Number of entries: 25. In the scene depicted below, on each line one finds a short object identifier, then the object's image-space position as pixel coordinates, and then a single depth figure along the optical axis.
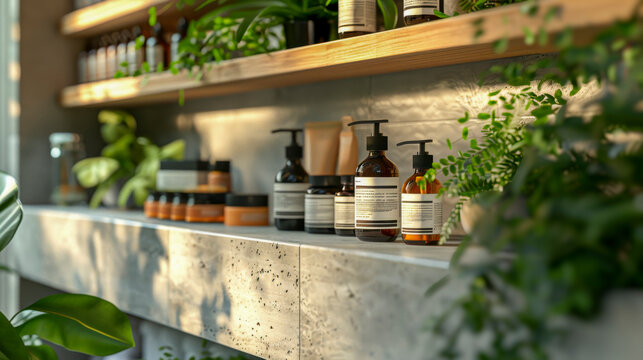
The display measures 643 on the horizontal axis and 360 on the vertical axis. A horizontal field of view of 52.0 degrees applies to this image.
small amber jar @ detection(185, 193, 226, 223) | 1.59
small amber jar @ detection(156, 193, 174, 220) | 1.65
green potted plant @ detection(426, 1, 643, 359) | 0.61
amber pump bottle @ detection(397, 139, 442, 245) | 1.09
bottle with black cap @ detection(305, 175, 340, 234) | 1.30
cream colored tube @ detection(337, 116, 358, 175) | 1.36
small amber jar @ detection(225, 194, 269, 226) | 1.50
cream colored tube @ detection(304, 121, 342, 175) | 1.43
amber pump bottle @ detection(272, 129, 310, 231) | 1.39
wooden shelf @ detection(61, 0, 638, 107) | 0.78
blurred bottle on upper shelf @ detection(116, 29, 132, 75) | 2.06
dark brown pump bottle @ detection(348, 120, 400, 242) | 1.13
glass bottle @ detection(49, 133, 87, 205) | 2.18
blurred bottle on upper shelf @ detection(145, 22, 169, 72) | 1.91
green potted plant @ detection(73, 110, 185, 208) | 1.92
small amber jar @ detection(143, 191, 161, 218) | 1.71
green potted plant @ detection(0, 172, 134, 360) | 1.25
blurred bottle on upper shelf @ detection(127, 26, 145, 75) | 1.98
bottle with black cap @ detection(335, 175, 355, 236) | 1.25
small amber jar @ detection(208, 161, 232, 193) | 1.69
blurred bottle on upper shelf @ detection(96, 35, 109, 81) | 2.14
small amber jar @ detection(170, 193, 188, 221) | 1.63
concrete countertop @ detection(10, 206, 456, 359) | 0.93
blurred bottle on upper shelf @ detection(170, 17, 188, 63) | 1.80
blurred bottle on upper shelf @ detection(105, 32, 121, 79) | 2.10
